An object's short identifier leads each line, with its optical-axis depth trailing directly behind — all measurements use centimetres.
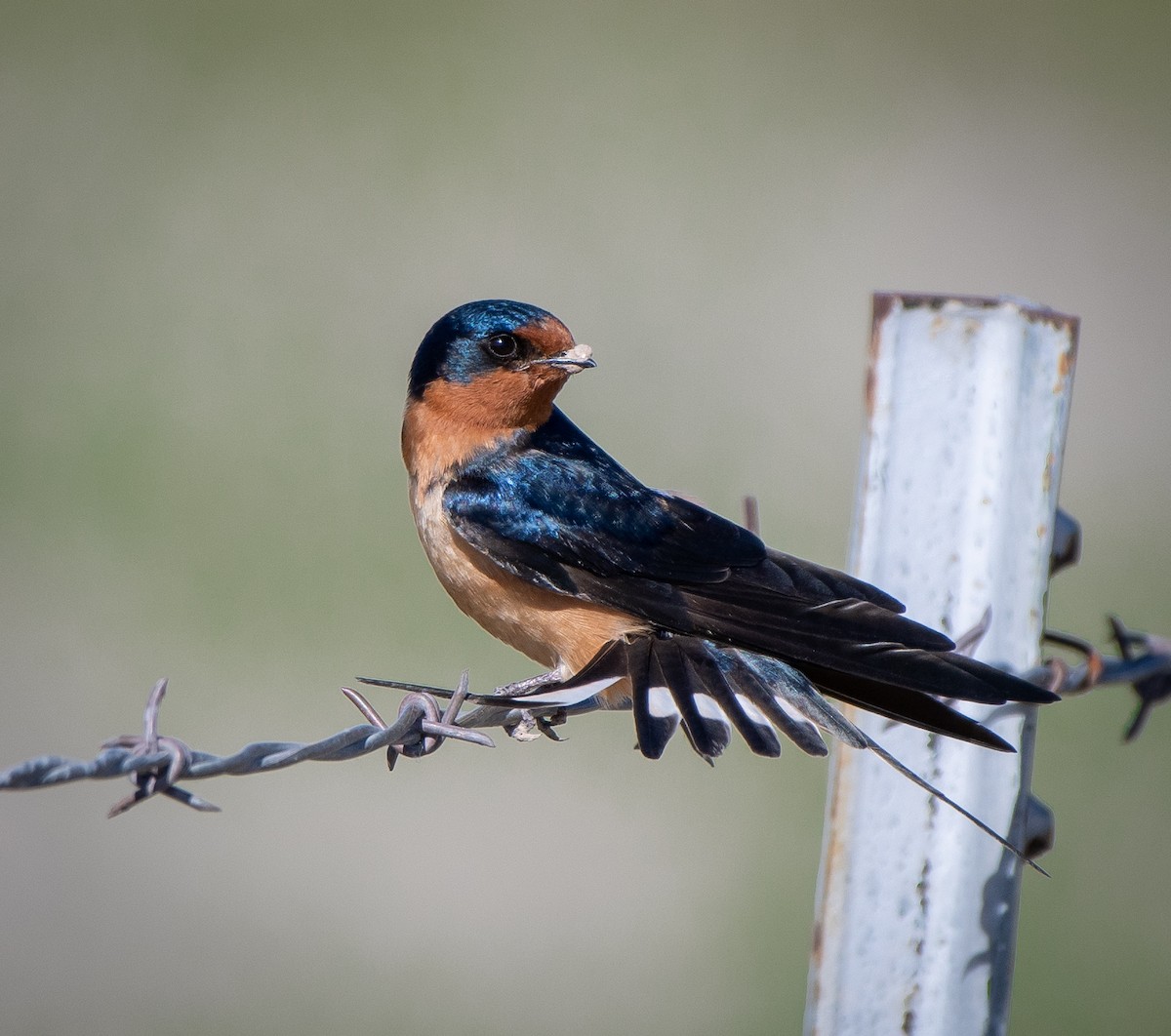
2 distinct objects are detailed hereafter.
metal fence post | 443
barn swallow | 446
